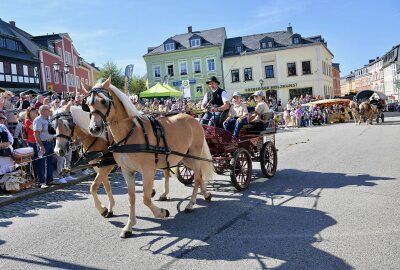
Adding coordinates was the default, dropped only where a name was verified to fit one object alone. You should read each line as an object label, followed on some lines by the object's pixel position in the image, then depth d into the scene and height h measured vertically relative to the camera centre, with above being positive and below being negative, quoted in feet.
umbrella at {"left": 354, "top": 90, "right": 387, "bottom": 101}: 129.42 +3.88
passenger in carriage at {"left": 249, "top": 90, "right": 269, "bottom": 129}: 28.91 -0.23
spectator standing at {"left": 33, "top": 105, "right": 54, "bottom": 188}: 29.04 -1.43
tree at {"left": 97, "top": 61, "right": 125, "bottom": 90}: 149.61 +19.92
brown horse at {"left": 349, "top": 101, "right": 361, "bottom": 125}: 90.12 -1.12
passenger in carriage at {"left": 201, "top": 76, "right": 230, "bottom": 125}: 27.35 +1.04
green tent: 74.18 +5.33
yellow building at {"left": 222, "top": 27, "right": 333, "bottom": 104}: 159.12 +19.61
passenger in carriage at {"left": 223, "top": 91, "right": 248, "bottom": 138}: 28.14 -0.16
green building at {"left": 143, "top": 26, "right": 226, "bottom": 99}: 168.35 +26.22
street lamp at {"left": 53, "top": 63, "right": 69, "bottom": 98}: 67.36 +10.44
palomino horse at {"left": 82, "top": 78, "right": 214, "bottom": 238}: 16.52 -0.87
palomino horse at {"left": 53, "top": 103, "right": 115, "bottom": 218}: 20.03 -0.70
